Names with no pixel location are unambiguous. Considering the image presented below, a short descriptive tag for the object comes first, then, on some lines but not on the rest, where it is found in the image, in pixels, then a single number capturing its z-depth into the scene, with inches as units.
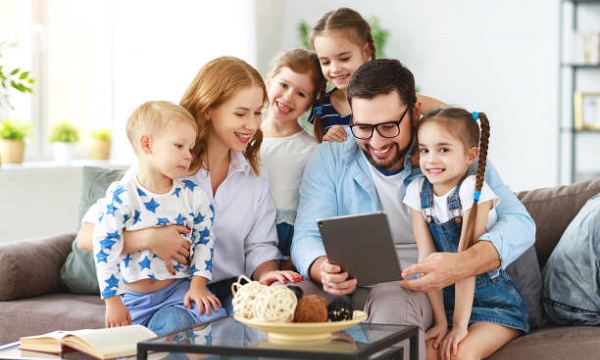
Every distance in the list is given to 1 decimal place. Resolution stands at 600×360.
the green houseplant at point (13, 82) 101.3
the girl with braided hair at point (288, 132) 108.4
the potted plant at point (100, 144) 193.2
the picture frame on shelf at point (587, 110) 223.6
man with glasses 85.7
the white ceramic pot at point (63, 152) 183.0
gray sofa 108.3
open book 74.1
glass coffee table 64.9
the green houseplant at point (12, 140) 167.0
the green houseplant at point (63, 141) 183.0
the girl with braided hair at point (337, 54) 112.2
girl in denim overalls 88.2
